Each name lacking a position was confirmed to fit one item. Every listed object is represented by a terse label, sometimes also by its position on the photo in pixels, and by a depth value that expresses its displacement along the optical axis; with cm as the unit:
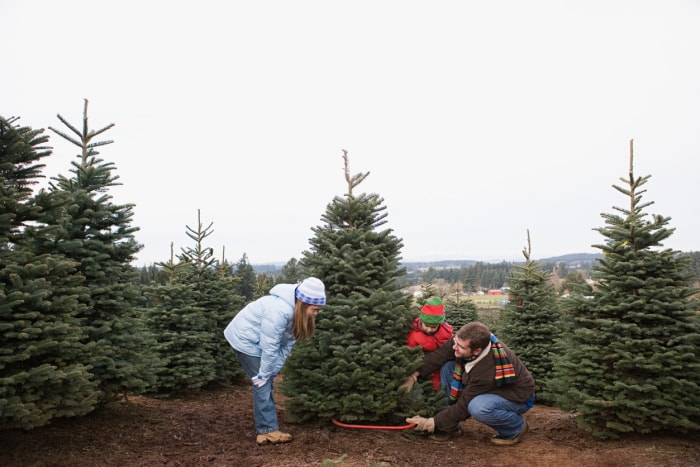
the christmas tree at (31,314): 402
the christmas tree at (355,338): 557
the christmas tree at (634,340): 526
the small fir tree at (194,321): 860
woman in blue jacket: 507
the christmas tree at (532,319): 911
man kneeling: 531
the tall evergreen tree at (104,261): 557
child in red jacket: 569
